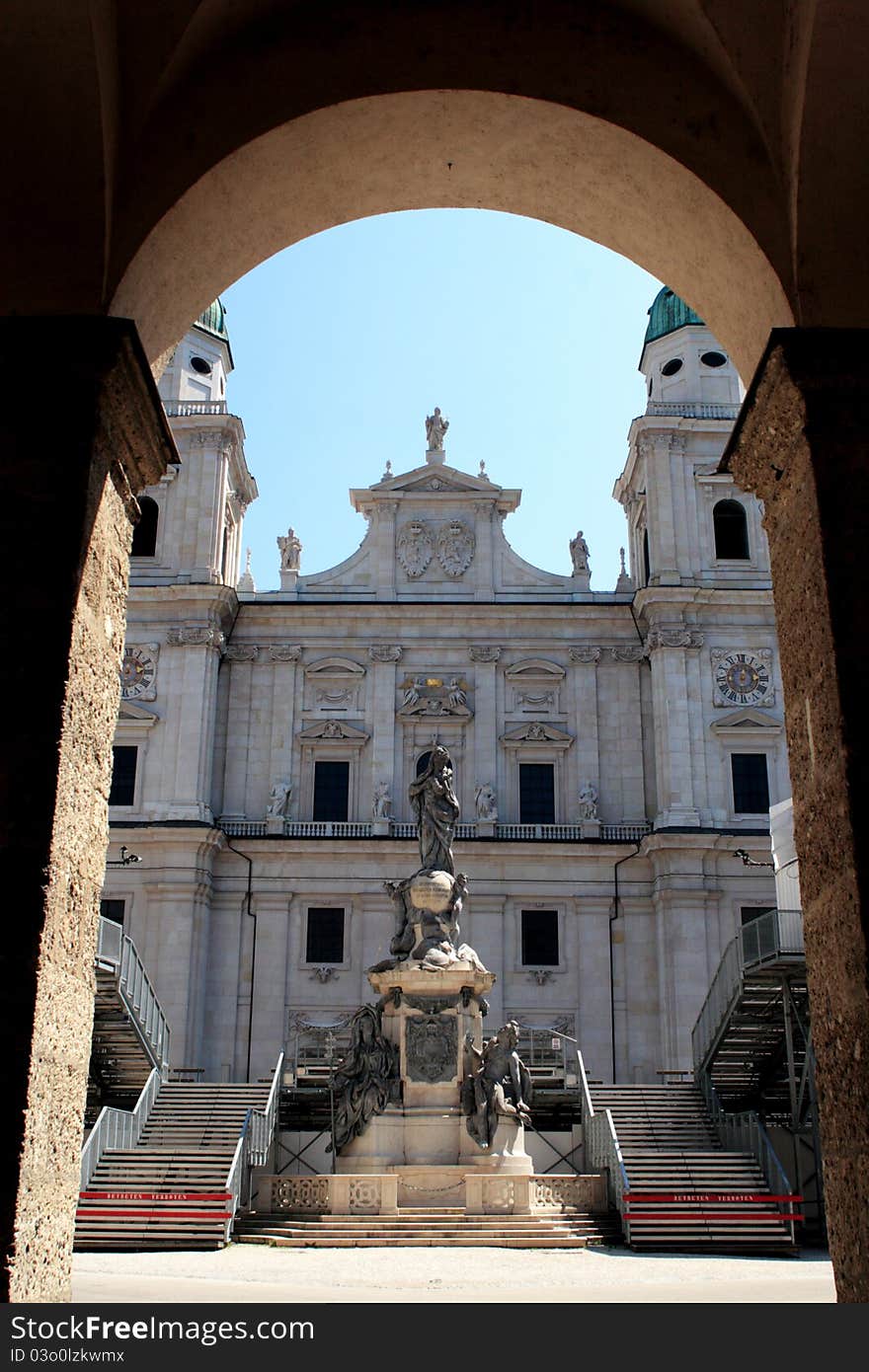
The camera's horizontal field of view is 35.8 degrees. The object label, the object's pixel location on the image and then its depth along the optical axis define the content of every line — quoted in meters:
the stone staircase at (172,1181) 18.14
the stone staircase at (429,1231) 17.66
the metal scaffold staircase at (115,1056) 23.58
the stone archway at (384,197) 6.18
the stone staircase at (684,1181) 18.28
